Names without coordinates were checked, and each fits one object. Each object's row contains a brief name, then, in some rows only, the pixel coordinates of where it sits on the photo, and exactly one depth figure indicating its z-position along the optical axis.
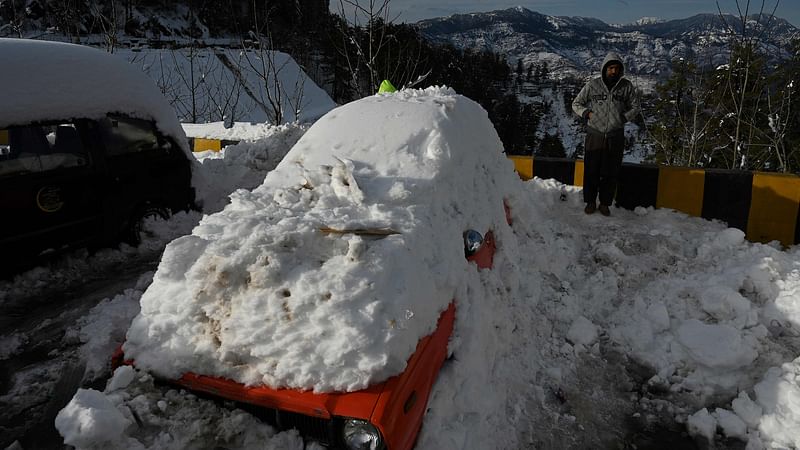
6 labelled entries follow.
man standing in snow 5.47
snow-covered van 4.25
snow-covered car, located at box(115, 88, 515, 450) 2.00
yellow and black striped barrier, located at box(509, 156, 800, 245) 4.84
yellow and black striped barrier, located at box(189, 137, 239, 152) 8.98
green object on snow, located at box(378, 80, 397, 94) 5.62
